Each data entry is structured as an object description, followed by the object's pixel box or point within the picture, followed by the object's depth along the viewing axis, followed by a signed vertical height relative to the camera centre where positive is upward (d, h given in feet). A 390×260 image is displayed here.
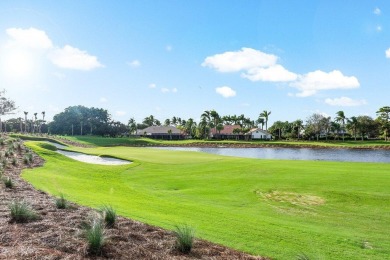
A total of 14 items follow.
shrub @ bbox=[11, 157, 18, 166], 74.80 -6.20
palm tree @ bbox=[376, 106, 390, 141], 363.35 +25.91
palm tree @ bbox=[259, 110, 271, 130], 492.95 +32.62
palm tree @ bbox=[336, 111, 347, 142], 415.64 +25.34
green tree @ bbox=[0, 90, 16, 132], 210.38 +16.66
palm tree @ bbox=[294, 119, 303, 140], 426.76 +16.70
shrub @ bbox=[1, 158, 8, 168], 68.23 -5.93
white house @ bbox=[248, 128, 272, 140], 461.37 +3.74
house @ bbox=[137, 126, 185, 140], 472.85 +3.65
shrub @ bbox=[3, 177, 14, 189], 43.98 -6.36
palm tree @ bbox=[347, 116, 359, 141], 393.70 +16.74
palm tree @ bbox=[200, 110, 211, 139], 444.55 +23.38
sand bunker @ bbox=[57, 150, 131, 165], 115.85 -8.84
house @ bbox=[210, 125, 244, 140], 464.65 +3.58
